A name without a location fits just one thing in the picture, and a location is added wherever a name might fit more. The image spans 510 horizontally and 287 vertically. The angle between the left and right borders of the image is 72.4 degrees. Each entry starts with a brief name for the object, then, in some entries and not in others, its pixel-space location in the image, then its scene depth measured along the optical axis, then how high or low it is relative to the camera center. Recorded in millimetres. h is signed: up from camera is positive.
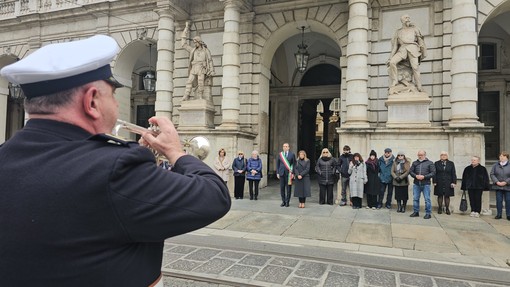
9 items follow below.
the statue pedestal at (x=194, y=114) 14719 +1619
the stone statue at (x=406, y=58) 11633 +3303
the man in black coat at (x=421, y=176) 10117 -584
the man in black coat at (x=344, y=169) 11414 -468
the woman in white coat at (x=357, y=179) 10961 -750
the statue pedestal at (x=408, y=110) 11461 +1538
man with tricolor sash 11416 -547
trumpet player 1184 -142
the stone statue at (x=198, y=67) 14656 +3604
